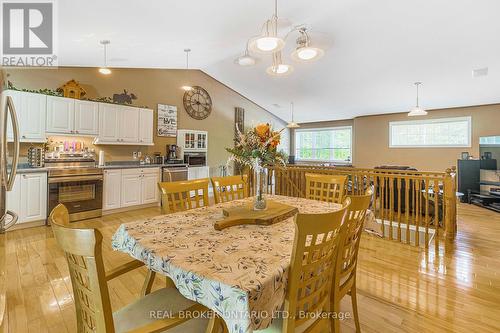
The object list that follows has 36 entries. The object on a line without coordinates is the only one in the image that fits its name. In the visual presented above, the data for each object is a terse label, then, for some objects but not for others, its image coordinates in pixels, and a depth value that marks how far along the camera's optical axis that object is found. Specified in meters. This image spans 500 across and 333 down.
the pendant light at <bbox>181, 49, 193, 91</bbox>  4.83
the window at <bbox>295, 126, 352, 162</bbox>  8.77
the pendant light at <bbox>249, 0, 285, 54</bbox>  2.41
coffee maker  6.05
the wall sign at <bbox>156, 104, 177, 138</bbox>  6.04
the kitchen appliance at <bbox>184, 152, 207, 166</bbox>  6.30
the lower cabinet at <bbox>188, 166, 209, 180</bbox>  6.21
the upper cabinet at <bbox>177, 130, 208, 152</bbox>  6.39
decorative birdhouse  4.43
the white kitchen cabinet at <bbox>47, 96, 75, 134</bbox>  4.12
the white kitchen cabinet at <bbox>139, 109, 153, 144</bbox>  5.39
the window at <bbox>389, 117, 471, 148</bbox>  6.42
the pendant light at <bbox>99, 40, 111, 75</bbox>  3.73
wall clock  6.62
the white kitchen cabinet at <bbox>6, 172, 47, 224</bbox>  3.57
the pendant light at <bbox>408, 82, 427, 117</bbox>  5.09
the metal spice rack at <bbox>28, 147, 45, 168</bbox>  4.03
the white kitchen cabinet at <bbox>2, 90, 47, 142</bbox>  3.75
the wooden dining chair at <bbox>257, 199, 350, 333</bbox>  1.00
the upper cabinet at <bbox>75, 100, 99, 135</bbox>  4.45
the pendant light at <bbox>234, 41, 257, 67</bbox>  4.12
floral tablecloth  0.86
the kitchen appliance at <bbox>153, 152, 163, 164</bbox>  5.79
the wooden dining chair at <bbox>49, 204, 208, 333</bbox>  0.81
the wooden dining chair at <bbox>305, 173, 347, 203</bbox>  2.54
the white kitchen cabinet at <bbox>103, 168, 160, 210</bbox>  4.61
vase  1.80
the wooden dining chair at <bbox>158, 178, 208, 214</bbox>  1.91
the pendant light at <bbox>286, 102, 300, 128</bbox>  7.39
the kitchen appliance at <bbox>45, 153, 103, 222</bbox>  3.89
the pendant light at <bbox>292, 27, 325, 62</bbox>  2.72
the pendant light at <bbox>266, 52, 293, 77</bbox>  3.34
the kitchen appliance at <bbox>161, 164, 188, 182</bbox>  5.42
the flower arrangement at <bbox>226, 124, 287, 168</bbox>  1.77
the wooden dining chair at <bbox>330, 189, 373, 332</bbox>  1.34
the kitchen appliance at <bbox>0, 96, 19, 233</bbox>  1.80
